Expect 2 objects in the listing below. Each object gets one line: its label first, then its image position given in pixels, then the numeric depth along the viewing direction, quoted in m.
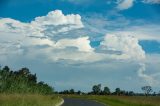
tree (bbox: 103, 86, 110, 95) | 183.12
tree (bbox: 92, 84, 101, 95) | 181.75
